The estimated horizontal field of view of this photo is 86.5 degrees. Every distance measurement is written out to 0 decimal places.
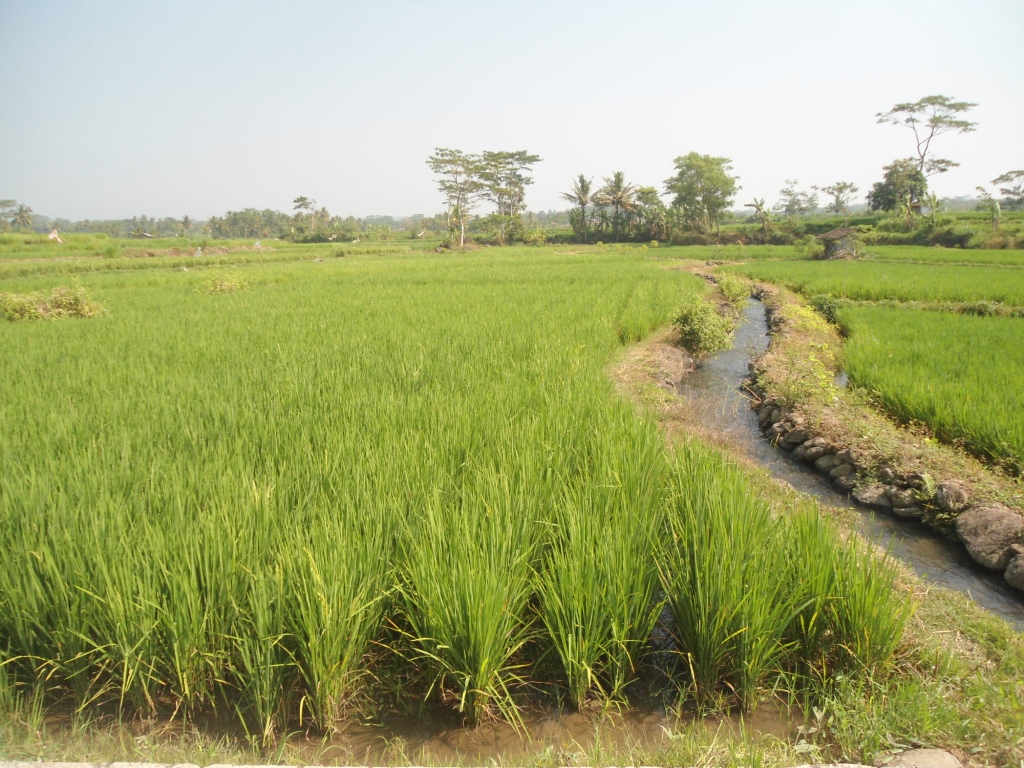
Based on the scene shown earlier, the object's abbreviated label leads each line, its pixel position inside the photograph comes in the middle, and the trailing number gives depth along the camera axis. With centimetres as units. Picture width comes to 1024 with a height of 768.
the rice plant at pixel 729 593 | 194
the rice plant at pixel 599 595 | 194
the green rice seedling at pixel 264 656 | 174
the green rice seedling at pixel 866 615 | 196
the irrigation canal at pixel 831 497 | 300
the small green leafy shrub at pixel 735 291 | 1211
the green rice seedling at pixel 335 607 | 179
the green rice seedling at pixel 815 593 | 203
